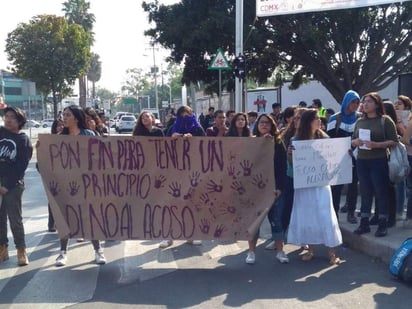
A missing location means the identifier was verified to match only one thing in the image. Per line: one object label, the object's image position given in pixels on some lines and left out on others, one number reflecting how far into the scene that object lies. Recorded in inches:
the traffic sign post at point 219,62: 617.3
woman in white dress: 242.2
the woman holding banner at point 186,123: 304.0
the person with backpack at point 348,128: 291.5
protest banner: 240.8
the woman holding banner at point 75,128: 246.1
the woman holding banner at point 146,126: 283.4
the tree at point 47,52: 1274.6
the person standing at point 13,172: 243.3
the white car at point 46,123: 2320.0
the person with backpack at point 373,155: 252.8
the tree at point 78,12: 2212.1
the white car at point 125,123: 1675.7
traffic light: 660.6
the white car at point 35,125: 2547.5
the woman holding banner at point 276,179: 247.0
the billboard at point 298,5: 521.3
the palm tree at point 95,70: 2957.4
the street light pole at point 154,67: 2848.9
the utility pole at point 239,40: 665.6
